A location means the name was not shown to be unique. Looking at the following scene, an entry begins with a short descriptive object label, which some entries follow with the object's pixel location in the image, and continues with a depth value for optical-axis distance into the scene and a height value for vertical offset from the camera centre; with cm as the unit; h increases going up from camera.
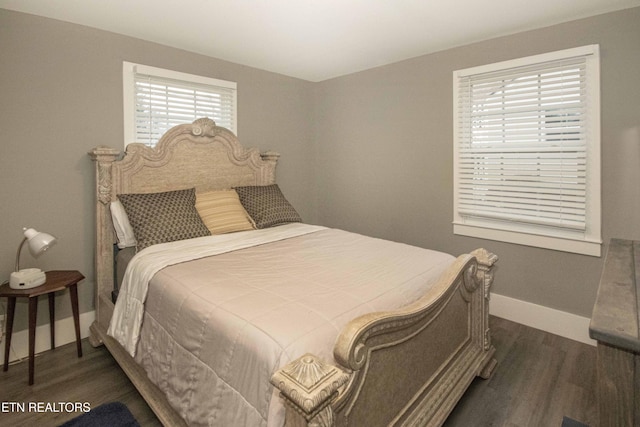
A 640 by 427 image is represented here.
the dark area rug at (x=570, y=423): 138 -87
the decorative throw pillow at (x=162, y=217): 241 -7
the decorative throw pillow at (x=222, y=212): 280 -4
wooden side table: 208 -55
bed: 118 -45
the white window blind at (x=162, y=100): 281 +95
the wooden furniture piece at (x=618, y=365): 77 -36
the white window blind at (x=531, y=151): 248 +44
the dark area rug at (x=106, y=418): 175 -108
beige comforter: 122 -44
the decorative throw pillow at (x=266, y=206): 305 +2
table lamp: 211 -39
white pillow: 256 -13
